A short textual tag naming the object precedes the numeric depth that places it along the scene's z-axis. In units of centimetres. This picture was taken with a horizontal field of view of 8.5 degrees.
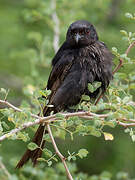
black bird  973
